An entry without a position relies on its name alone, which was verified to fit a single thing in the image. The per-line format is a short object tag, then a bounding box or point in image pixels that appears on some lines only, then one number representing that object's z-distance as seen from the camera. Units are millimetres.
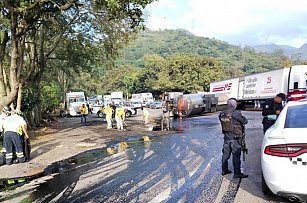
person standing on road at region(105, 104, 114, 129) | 22641
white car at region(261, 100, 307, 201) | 4730
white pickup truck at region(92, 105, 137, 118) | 37866
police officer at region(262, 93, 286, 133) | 9858
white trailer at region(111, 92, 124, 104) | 63159
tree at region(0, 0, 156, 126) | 14031
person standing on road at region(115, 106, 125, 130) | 21431
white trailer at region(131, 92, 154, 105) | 71238
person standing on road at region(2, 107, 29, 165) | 10297
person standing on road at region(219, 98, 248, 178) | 7375
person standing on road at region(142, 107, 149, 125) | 26170
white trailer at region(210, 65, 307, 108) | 22903
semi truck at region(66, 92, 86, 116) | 47094
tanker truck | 31109
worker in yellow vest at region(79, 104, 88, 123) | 29859
